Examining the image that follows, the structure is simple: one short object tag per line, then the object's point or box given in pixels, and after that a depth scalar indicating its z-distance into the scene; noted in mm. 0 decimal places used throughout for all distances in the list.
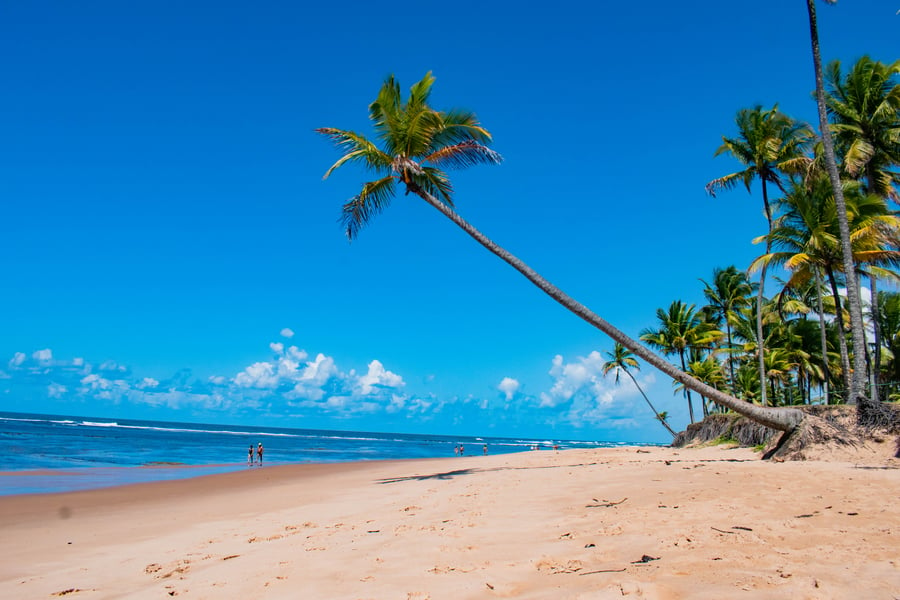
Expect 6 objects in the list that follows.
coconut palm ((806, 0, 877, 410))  12280
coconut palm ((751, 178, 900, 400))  16094
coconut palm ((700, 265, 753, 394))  36312
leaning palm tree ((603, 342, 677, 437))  42406
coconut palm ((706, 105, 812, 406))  23781
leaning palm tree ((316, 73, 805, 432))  13359
